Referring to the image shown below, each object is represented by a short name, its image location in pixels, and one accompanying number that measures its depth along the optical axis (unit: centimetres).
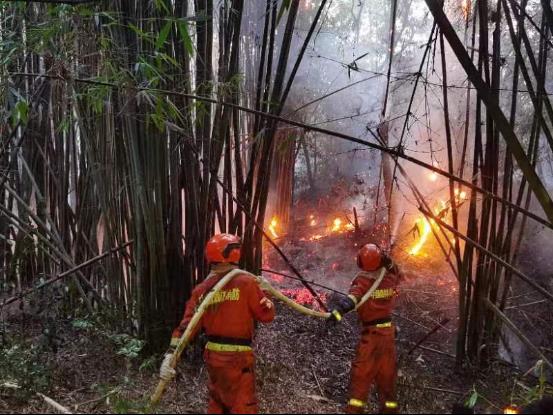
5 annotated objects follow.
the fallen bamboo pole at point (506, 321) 373
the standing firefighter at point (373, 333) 365
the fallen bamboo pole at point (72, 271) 379
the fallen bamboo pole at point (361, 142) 280
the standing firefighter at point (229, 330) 299
